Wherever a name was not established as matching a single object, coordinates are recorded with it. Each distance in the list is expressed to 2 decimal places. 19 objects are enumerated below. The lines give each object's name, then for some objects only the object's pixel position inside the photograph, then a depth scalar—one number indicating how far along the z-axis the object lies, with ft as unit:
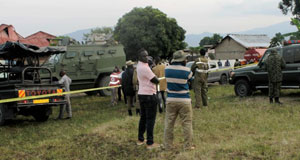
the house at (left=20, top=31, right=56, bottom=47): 173.22
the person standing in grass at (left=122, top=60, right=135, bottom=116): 33.30
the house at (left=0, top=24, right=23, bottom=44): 147.90
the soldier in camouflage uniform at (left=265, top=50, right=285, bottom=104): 35.01
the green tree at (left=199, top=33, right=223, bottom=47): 349.20
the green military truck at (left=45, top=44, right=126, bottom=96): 54.03
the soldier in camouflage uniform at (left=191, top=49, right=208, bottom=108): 36.06
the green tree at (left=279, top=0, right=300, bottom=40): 141.90
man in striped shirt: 20.04
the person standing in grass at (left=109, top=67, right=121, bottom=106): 44.40
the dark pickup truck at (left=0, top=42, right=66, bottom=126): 30.71
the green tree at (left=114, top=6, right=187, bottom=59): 146.92
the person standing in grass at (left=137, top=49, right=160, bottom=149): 21.44
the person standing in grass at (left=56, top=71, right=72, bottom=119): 36.22
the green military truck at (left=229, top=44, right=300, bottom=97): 38.65
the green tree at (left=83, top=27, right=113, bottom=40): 315.99
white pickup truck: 65.00
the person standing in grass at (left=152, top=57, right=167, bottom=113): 33.96
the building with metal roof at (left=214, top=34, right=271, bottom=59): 185.37
